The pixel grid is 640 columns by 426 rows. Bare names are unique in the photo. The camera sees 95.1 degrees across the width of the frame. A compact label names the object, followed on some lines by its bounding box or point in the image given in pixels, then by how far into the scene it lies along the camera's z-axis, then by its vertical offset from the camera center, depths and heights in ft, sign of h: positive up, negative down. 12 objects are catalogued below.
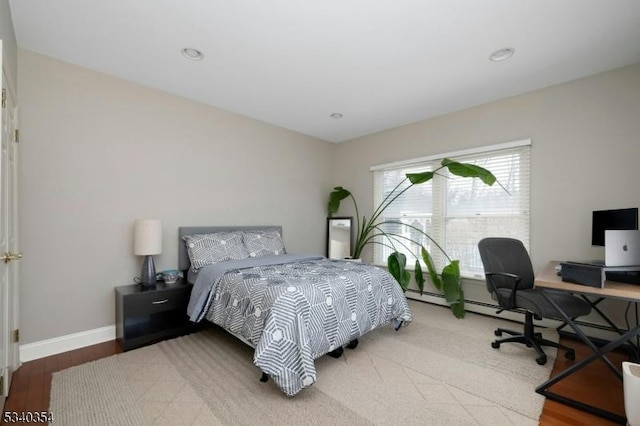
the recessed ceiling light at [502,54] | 7.91 +4.40
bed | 6.27 -2.28
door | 5.69 -0.79
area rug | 5.60 -3.92
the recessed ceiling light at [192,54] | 8.01 +4.43
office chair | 7.42 -2.21
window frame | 10.53 +0.81
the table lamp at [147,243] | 9.15 -1.02
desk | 5.32 -2.26
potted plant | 11.00 -1.32
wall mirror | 15.72 -1.35
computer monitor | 7.38 -0.20
